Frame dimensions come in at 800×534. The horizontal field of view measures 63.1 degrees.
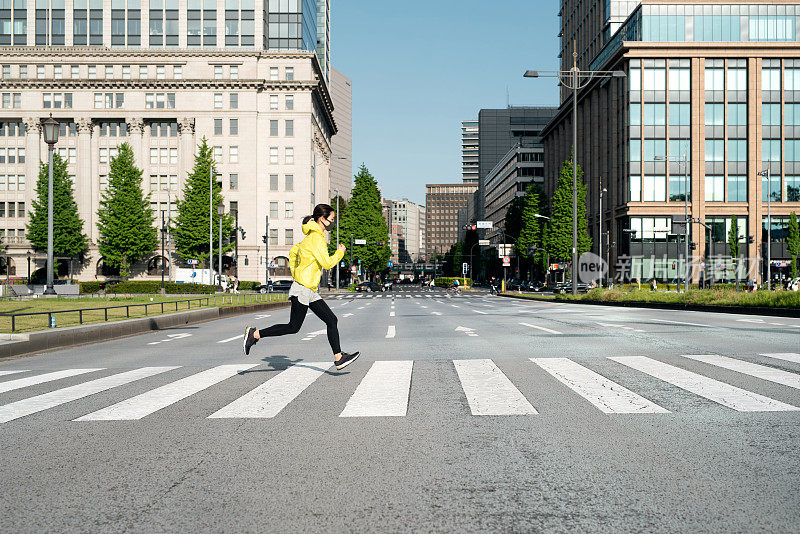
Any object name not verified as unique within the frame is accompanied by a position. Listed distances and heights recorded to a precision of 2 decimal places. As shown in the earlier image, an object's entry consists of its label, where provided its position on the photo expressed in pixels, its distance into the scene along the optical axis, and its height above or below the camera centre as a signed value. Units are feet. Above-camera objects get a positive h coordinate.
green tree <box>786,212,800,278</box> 206.28 +9.75
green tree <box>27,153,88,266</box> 220.23 +16.66
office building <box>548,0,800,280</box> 212.43 +46.09
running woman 26.04 -0.31
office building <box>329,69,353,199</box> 537.24 +117.94
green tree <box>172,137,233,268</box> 213.25 +19.62
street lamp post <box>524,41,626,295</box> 97.96 +28.93
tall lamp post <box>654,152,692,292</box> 138.00 +9.18
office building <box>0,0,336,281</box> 237.04 +59.34
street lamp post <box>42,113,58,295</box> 69.46 +14.05
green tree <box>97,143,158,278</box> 215.31 +16.67
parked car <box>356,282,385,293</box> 268.13 -8.07
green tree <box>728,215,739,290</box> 205.57 +8.32
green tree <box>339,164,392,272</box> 271.69 +21.07
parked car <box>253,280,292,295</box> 197.88 -5.66
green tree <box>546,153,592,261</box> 226.17 +14.73
